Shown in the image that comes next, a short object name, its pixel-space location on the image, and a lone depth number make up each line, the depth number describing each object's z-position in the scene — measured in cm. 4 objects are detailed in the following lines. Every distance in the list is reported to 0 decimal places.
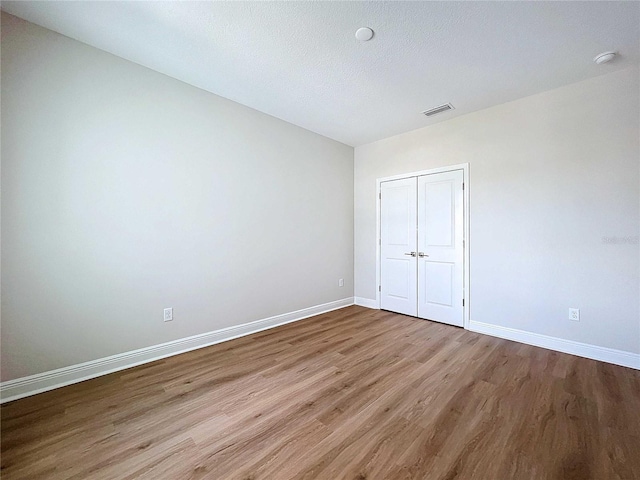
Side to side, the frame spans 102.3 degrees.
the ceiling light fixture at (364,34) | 200
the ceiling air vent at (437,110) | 318
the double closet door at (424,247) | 351
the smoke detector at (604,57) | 223
